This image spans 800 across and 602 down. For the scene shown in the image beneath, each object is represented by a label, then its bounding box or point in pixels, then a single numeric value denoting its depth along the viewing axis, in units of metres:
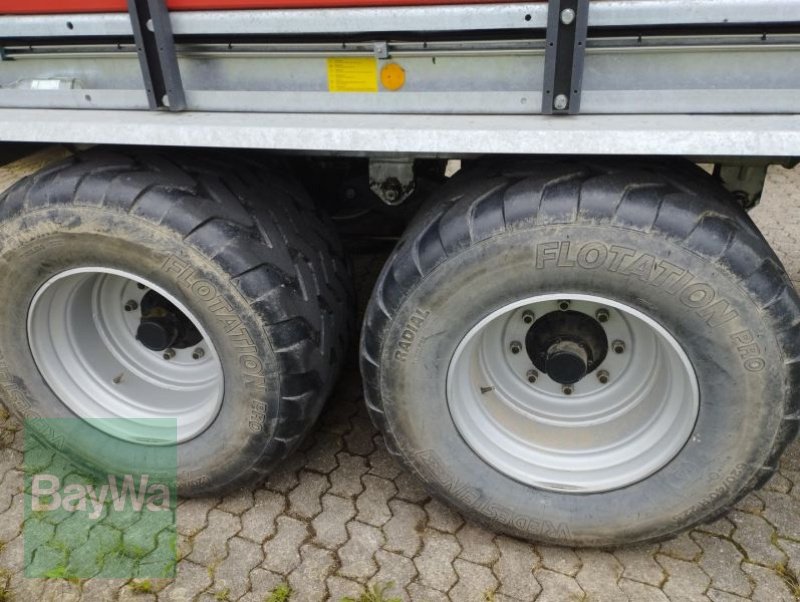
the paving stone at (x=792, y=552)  2.08
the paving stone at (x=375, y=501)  2.32
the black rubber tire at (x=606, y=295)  1.67
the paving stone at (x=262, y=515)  2.28
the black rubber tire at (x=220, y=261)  1.92
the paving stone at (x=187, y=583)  2.09
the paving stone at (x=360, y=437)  2.60
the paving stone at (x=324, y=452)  2.53
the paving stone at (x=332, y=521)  2.24
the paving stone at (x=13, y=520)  2.32
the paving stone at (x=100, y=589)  2.10
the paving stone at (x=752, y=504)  2.30
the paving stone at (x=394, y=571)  2.10
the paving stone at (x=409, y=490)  2.39
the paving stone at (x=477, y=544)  2.17
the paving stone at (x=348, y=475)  2.43
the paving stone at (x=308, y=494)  2.36
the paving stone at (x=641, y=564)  2.09
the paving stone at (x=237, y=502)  2.38
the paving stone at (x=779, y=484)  2.37
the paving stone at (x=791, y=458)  2.47
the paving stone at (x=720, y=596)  2.00
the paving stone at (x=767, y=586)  2.00
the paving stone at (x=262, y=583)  2.07
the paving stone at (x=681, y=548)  2.16
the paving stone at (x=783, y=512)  2.21
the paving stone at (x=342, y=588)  2.06
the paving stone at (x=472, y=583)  2.05
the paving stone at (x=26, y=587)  2.11
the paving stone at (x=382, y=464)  2.49
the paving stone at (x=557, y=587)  2.03
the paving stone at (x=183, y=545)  2.23
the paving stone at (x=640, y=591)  2.02
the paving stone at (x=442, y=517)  2.29
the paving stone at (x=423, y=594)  2.04
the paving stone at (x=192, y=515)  2.32
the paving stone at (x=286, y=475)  2.46
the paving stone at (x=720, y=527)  2.22
